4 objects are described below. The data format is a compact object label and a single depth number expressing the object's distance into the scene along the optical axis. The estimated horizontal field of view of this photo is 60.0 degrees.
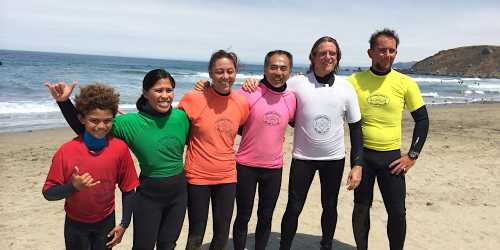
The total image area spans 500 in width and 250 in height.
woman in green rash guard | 3.22
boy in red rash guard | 2.79
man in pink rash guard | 3.86
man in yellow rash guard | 4.13
